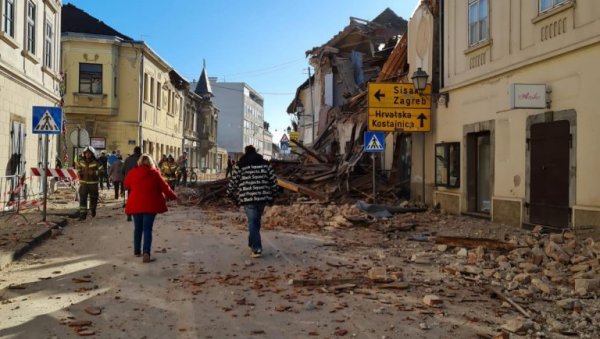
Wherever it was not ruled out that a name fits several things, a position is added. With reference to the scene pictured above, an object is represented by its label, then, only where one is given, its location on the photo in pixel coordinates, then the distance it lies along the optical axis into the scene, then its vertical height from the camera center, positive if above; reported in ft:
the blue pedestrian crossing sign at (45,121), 40.06 +3.74
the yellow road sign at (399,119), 51.29 +5.44
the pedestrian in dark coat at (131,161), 45.37 +1.02
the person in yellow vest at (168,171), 59.47 +0.26
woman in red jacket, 27.96 -1.27
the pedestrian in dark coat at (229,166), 95.41 +1.48
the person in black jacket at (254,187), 28.86 -0.66
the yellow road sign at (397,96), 51.44 +7.72
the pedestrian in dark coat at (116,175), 63.18 -0.28
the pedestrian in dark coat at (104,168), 81.18 +0.69
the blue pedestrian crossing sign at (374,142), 52.85 +3.37
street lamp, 48.57 +8.86
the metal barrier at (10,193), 44.70 -1.81
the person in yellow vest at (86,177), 44.75 -0.40
